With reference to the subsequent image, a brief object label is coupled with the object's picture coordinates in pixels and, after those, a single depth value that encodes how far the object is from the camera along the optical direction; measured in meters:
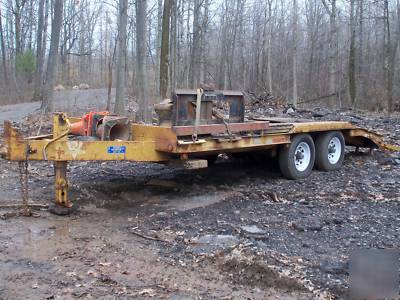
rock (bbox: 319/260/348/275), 4.80
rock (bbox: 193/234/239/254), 5.45
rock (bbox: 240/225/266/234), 6.02
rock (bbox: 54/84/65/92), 33.25
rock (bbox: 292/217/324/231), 6.14
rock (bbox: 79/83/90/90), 40.42
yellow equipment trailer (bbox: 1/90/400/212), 6.25
